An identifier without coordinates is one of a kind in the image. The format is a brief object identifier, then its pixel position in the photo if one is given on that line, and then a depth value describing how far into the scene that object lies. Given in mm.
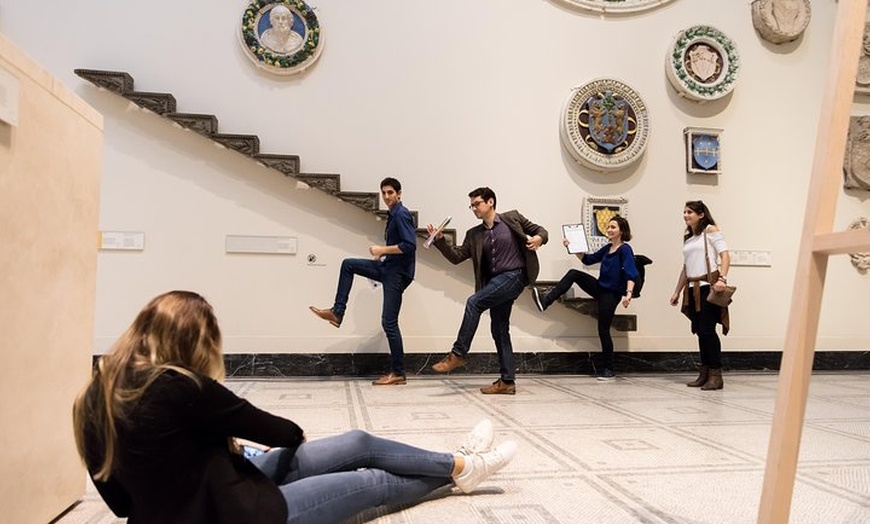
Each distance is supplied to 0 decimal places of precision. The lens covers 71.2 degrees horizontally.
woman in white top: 5203
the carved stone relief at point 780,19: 6926
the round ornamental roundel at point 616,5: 6672
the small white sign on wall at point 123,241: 5664
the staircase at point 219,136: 5535
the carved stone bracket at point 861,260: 7078
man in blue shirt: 5254
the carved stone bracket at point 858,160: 7109
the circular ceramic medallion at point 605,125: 6492
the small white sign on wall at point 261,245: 5848
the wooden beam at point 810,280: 1229
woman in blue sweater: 5906
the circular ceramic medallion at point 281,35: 5941
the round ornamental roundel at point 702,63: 6734
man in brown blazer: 4742
